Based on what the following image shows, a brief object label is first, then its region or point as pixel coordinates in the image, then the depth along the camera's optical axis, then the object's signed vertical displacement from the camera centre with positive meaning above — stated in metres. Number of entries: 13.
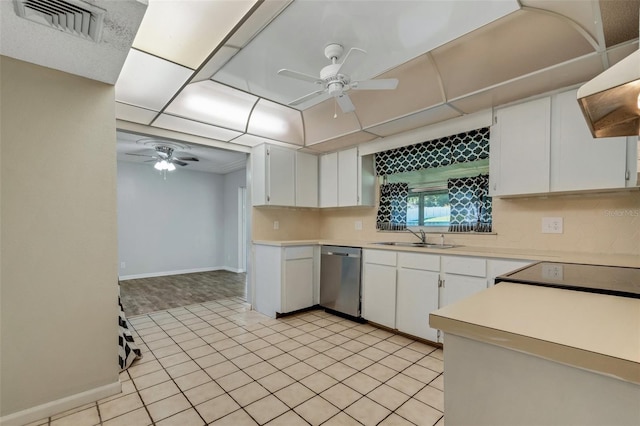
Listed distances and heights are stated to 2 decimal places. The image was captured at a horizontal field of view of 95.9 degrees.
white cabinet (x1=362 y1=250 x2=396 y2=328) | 3.11 -0.90
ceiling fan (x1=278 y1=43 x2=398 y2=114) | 2.13 +0.96
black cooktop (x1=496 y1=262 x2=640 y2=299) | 1.13 -0.34
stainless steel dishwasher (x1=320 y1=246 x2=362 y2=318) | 3.47 -0.91
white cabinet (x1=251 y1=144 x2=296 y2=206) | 3.88 +0.43
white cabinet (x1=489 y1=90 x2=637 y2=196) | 2.11 +0.44
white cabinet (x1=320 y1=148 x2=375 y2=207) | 3.95 +0.38
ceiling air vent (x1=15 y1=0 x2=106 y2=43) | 1.30 +0.91
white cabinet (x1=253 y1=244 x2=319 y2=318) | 3.64 -0.94
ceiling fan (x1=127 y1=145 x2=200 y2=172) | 4.77 +0.84
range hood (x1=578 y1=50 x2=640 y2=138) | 0.95 +0.42
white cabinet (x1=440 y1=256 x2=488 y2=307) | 2.48 -0.62
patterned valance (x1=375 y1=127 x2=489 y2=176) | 2.97 +0.63
